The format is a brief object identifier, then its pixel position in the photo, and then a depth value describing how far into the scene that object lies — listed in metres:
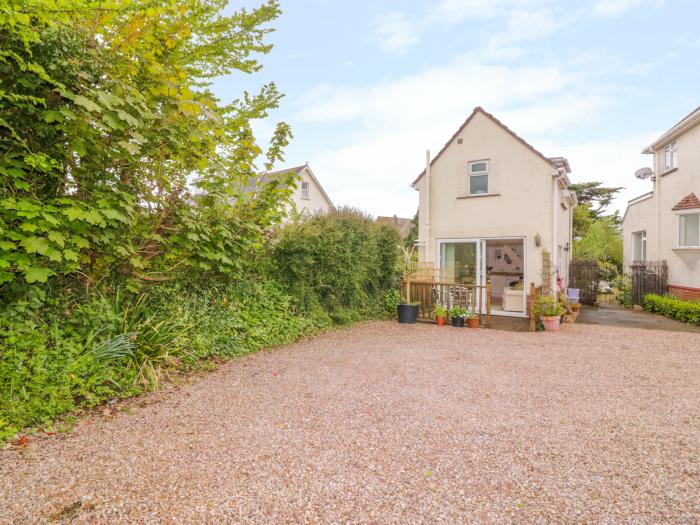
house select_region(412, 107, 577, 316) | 10.43
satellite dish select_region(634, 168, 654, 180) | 14.17
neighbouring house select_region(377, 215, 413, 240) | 32.73
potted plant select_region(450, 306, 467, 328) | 9.28
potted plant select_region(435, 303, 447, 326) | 9.54
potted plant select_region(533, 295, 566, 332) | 8.62
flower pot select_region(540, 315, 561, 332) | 8.60
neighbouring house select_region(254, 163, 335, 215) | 23.89
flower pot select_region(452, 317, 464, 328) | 9.28
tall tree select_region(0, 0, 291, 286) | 3.35
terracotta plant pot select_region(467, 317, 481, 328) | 9.16
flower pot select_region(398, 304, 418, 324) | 9.77
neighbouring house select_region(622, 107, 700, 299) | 11.25
